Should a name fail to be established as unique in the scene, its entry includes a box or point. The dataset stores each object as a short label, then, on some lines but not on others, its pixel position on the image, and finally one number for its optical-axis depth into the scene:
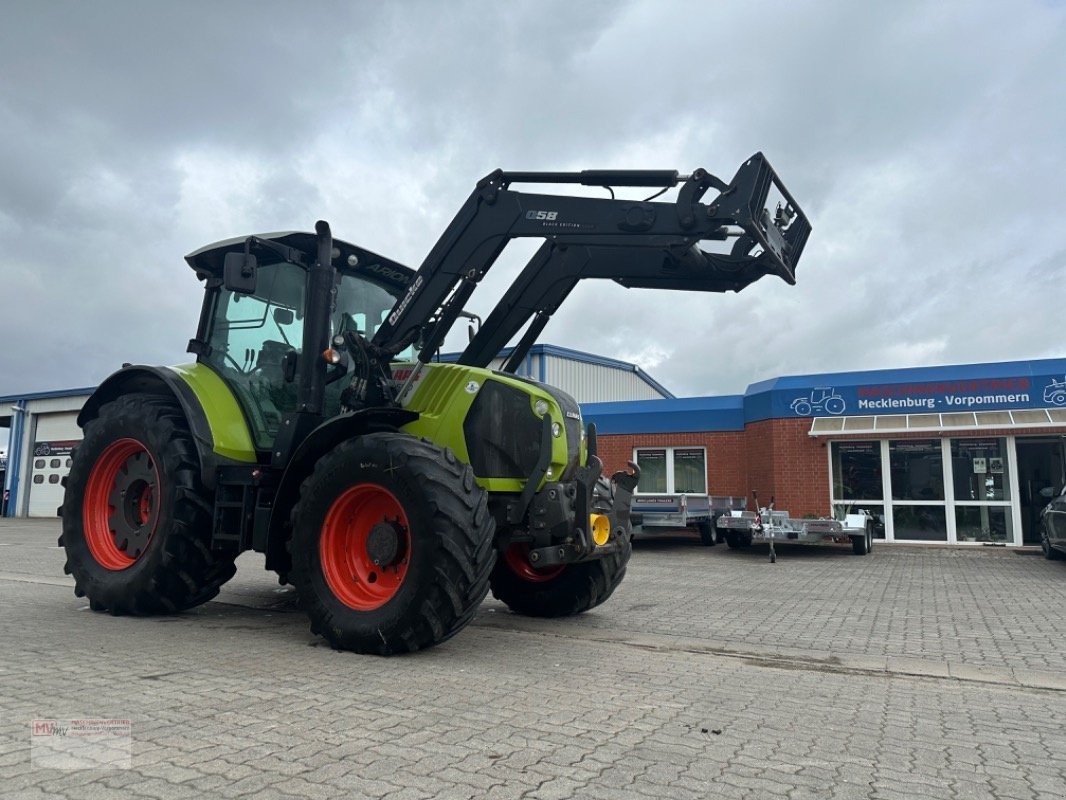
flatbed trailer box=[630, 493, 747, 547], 15.20
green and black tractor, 5.43
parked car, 12.53
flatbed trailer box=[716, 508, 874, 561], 14.18
